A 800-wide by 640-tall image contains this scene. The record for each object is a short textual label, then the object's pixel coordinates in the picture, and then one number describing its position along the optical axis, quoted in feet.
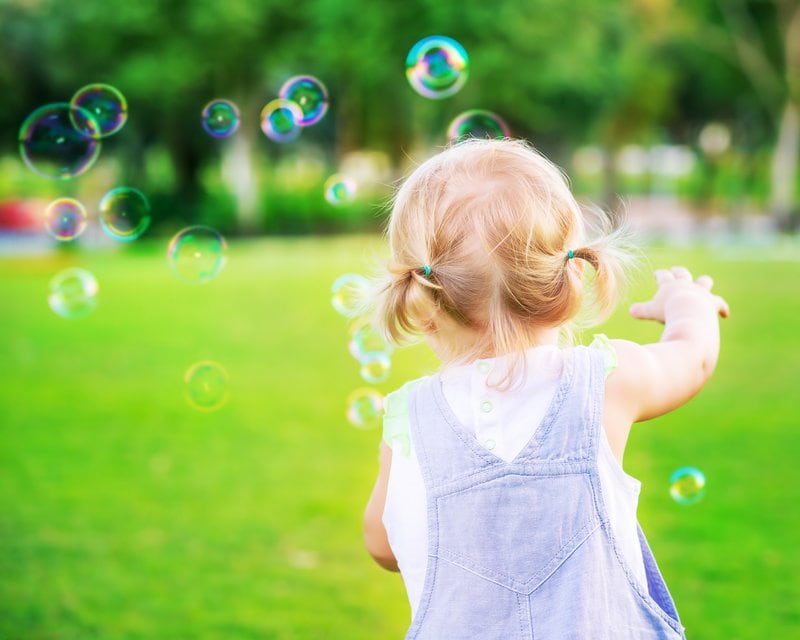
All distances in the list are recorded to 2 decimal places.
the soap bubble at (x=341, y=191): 12.23
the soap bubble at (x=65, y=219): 16.94
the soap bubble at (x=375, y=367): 10.82
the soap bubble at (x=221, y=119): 15.19
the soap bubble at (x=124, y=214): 15.94
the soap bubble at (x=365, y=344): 11.18
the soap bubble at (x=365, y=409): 12.12
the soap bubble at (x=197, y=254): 13.42
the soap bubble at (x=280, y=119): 14.79
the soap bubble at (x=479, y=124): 13.03
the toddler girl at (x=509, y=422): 5.76
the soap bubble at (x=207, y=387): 13.52
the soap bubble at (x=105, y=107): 16.66
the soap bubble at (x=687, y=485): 10.66
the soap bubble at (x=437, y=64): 14.15
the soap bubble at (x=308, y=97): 14.46
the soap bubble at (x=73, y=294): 16.09
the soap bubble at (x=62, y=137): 16.66
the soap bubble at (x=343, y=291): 9.84
